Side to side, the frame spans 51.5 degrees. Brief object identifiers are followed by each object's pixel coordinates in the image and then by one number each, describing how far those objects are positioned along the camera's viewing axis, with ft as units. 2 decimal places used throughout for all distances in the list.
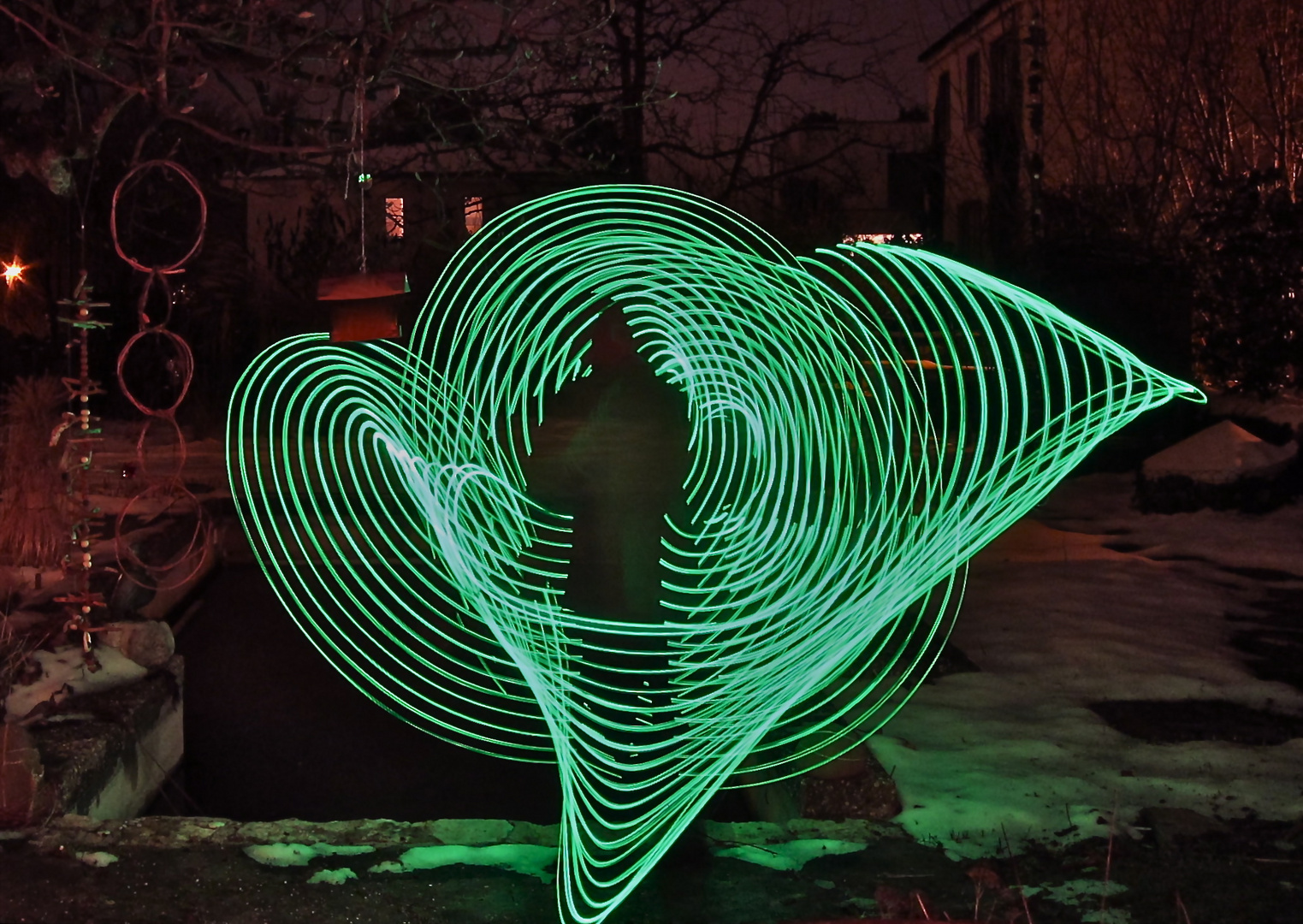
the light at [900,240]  64.60
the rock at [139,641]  21.09
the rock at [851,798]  16.46
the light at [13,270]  27.45
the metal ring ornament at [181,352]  18.17
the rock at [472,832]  15.51
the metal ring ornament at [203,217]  17.89
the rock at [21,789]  15.78
